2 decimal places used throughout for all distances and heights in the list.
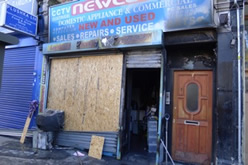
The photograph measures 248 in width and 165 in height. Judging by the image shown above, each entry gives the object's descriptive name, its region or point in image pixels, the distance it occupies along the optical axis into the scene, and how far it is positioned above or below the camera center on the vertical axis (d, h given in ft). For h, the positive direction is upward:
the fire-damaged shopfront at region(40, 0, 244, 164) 14.16 +2.26
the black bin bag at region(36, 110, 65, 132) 18.58 -2.95
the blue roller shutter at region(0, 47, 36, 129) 23.27 +0.67
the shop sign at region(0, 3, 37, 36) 19.29 +8.13
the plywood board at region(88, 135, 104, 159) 17.34 -5.12
